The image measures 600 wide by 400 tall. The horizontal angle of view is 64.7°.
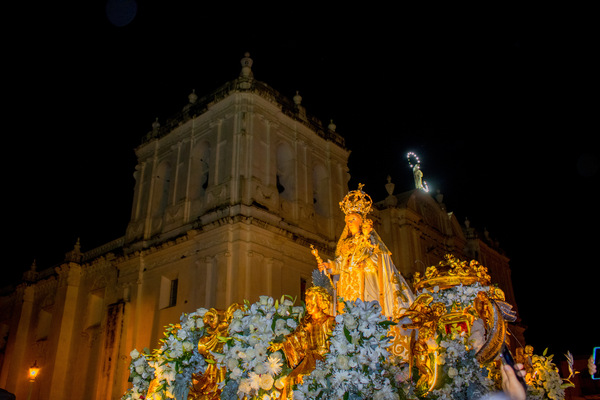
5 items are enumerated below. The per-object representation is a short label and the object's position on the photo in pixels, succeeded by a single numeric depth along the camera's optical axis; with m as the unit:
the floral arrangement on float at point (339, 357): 4.88
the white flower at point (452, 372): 5.27
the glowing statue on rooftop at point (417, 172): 33.09
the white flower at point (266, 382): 5.45
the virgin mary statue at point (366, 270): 8.40
